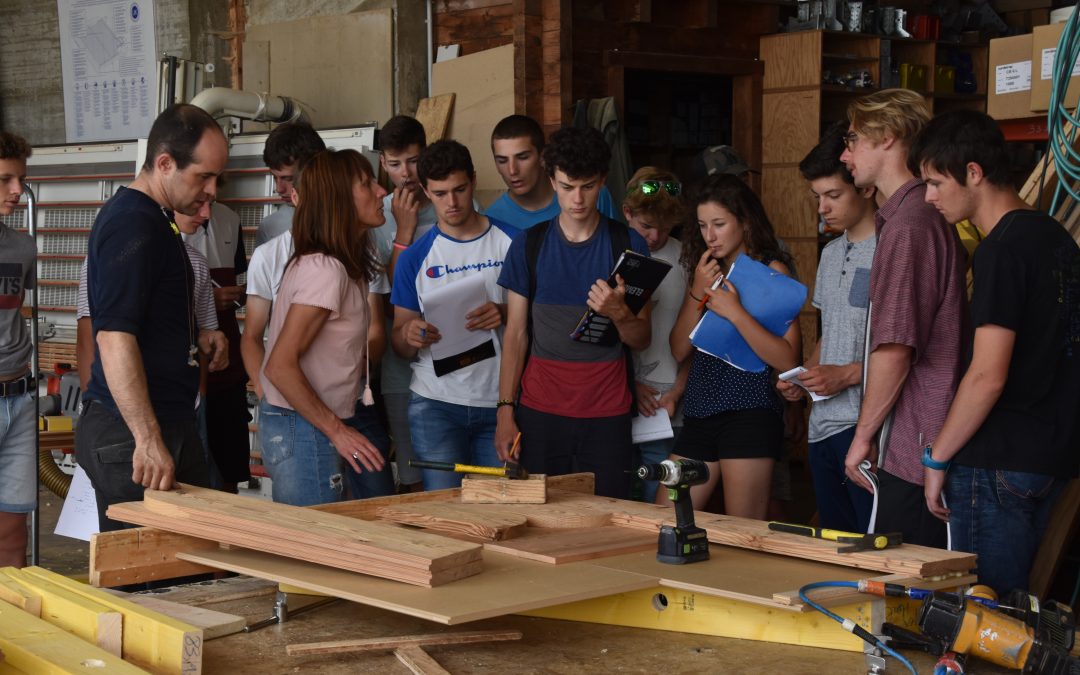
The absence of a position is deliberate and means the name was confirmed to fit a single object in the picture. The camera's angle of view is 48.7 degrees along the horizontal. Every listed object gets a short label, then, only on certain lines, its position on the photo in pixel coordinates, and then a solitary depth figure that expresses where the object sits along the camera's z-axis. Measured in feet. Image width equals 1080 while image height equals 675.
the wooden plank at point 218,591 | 7.73
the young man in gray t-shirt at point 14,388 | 12.76
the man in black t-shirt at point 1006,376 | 8.27
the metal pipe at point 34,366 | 13.87
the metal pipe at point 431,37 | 21.88
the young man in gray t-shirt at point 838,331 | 10.85
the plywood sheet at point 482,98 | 19.90
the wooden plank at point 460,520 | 8.29
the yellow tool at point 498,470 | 9.37
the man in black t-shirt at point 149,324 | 9.00
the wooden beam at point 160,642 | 6.21
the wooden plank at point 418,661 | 6.41
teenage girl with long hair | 11.71
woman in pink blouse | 10.55
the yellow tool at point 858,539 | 7.46
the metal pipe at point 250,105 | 20.07
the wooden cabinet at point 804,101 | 24.11
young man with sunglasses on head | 12.85
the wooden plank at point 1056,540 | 12.46
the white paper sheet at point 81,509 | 10.21
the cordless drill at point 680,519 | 7.52
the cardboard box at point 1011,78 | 14.29
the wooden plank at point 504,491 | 9.25
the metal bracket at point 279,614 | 7.19
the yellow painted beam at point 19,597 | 6.99
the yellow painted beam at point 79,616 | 6.44
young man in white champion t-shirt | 12.74
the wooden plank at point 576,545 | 7.72
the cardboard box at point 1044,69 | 13.71
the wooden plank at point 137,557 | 7.64
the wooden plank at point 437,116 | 20.63
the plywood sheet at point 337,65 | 21.76
